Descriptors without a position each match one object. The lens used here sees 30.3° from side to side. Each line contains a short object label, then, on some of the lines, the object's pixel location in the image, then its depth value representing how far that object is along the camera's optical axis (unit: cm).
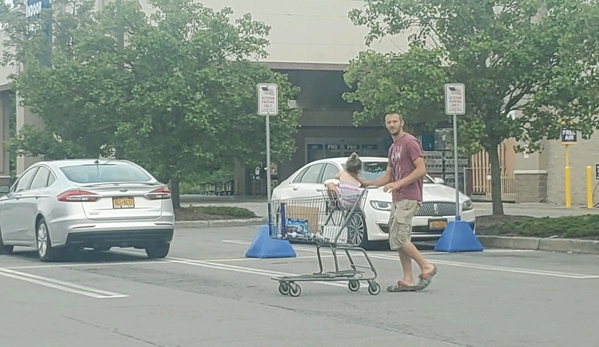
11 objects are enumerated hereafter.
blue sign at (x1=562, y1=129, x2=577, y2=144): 3008
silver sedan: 1480
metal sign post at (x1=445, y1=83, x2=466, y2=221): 1792
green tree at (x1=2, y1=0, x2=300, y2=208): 2497
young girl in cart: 1058
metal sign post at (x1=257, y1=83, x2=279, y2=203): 1753
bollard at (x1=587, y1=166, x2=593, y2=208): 3173
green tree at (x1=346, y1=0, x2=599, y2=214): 1916
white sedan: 1709
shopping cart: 1061
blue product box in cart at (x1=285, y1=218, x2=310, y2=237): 1086
